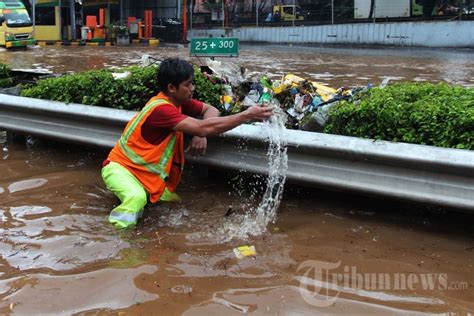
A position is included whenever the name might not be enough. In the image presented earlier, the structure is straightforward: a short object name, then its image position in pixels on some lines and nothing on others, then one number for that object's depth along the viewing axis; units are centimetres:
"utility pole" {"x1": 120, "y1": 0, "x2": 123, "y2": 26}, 3564
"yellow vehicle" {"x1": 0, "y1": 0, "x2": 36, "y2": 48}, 2553
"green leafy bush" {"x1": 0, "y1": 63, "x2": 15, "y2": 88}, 709
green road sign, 523
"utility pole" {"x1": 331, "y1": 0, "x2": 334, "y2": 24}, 2702
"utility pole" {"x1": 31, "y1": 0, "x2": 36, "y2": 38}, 3321
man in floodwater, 376
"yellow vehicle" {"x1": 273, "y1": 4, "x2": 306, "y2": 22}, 2898
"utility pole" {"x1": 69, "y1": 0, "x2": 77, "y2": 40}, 3303
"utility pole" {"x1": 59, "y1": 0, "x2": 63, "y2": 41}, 3307
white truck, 2542
